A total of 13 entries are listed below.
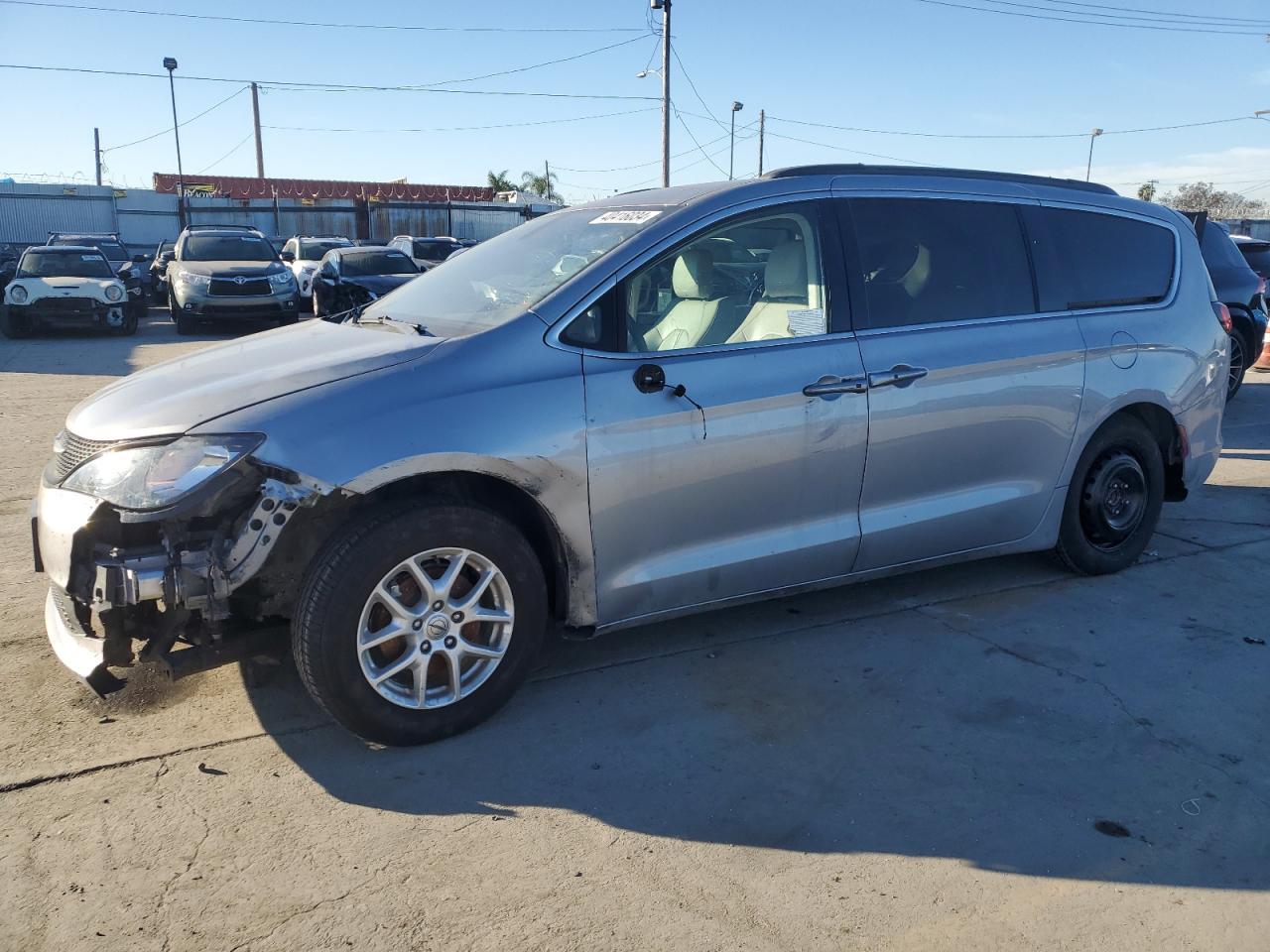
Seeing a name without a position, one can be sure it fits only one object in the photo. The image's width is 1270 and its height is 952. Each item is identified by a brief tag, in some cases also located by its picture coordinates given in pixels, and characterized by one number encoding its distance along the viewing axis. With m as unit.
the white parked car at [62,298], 16.73
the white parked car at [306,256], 21.17
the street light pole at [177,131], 35.42
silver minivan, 3.21
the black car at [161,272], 19.02
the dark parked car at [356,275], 15.34
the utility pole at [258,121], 49.56
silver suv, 16.67
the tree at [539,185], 60.84
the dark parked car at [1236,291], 9.91
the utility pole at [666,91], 28.61
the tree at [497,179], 60.41
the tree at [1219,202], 68.69
